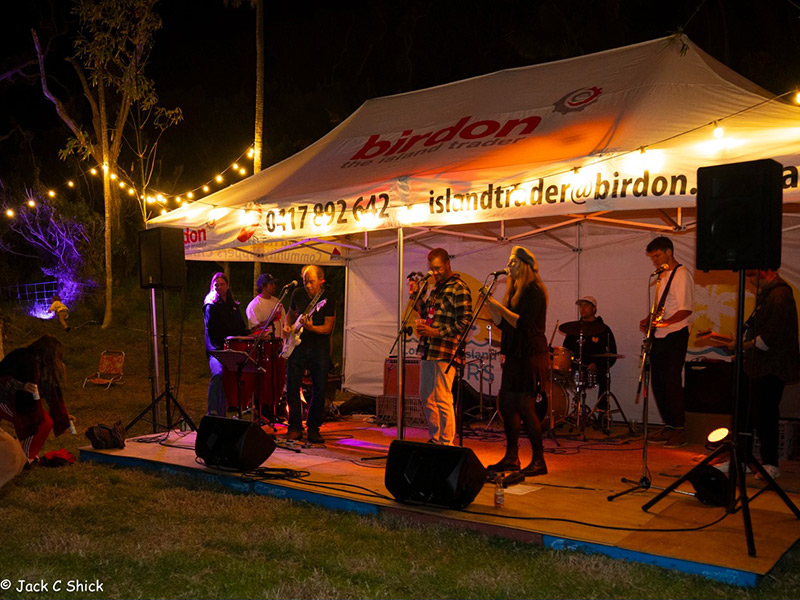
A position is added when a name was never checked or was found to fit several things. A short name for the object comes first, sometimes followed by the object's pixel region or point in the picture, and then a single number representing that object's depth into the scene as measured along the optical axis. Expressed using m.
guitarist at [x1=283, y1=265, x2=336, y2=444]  7.60
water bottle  4.94
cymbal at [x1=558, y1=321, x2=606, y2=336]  8.66
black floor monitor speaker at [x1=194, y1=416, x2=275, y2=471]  6.09
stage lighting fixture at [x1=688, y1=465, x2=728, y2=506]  4.95
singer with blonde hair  5.75
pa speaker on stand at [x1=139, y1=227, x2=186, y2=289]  7.86
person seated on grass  6.59
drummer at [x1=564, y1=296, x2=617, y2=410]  8.89
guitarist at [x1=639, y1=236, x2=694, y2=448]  7.36
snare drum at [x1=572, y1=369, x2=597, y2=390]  8.84
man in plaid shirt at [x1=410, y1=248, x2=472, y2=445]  6.39
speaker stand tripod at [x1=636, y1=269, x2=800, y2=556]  4.13
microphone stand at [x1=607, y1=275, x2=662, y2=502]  5.31
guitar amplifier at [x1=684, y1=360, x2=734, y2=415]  7.37
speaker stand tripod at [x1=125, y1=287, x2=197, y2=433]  7.43
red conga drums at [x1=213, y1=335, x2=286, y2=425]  7.66
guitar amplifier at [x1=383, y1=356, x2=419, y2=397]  9.36
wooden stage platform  4.14
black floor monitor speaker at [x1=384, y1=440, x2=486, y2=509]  4.91
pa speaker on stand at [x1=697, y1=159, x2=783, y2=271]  4.24
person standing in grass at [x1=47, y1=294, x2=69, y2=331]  19.50
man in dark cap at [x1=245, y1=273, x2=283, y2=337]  8.88
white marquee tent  5.41
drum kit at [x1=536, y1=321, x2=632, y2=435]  8.46
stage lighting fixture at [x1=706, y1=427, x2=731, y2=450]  5.19
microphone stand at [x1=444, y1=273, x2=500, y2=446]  5.39
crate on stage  9.15
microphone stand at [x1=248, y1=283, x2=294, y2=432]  7.74
